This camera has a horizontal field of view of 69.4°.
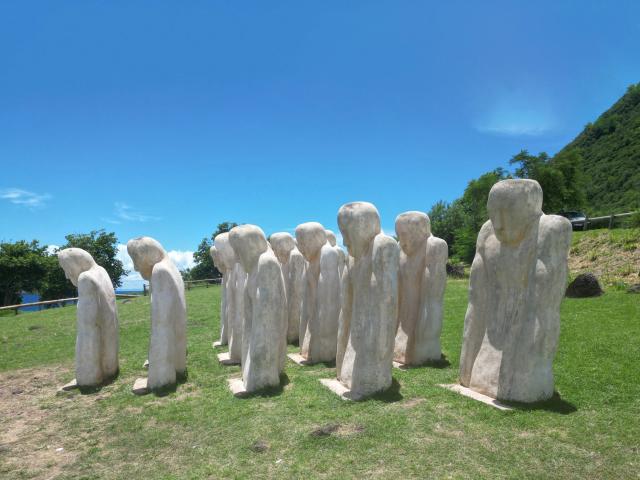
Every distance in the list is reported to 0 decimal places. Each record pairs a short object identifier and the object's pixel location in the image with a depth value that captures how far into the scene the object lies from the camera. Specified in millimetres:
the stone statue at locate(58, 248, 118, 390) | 7621
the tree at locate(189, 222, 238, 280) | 41656
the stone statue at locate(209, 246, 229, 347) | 10672
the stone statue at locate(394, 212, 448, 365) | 8000
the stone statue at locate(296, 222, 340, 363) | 8586
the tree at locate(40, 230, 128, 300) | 33219
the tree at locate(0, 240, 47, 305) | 30359
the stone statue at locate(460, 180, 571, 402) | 5418
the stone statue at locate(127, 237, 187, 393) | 7152
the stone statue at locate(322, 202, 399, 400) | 5992
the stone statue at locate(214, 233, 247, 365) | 8617
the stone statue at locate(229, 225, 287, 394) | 6488
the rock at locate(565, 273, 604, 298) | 13047
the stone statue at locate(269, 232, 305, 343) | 10219
